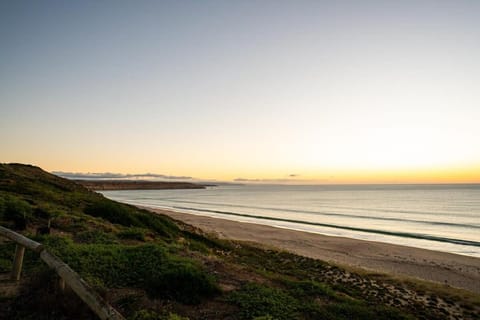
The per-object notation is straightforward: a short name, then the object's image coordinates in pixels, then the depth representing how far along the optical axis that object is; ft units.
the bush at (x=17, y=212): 41.63
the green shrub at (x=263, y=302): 23.17
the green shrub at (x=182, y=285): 24.39
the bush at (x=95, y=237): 38.85
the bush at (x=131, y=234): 45.46
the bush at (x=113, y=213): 63.77
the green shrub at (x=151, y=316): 19.51
